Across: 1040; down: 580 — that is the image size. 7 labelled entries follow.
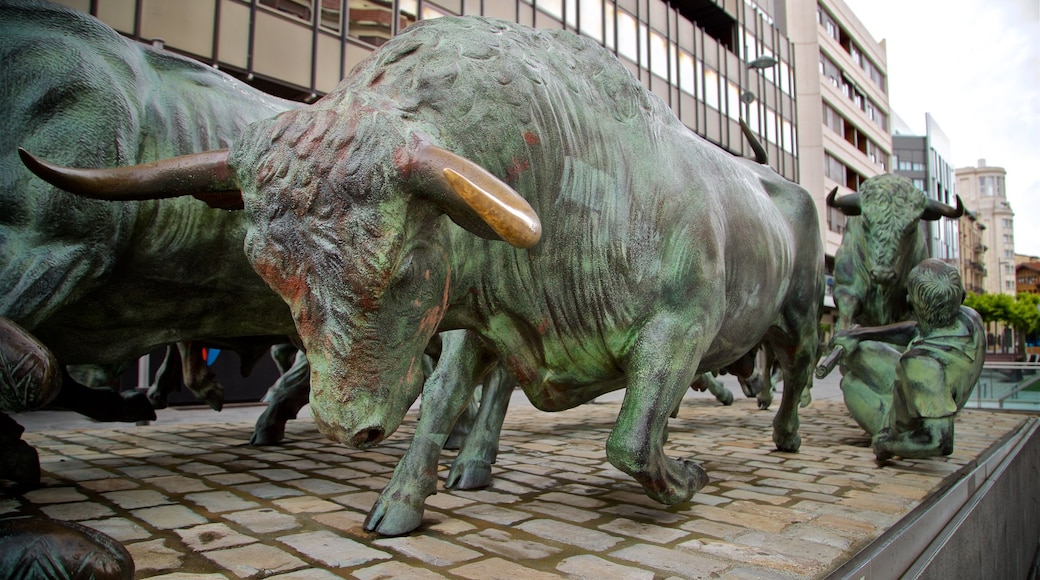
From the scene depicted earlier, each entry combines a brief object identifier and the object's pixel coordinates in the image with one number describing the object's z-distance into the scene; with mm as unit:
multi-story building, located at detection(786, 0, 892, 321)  31422
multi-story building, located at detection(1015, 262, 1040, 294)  97500
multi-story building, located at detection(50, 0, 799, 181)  11039
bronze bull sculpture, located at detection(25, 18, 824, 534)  1933
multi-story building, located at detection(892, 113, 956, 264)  54188
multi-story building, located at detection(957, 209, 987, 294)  72231
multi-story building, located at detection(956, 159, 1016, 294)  92562
